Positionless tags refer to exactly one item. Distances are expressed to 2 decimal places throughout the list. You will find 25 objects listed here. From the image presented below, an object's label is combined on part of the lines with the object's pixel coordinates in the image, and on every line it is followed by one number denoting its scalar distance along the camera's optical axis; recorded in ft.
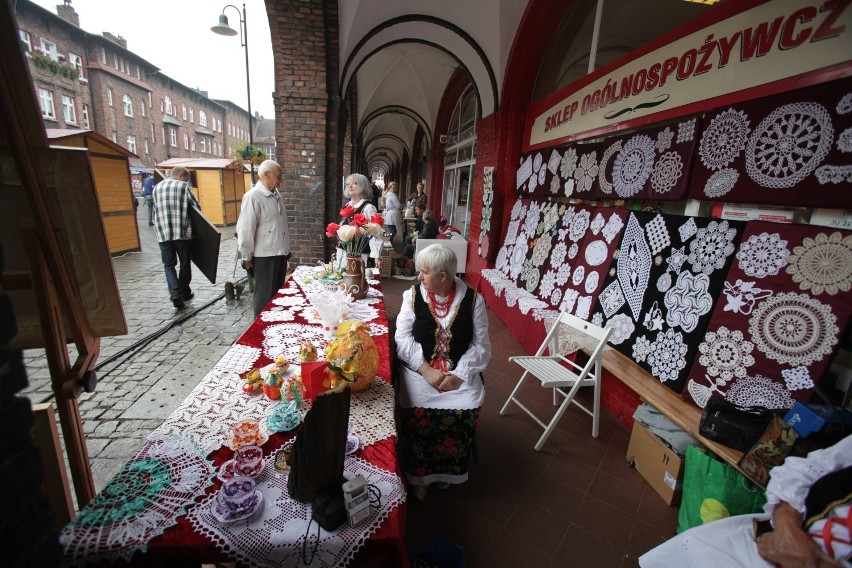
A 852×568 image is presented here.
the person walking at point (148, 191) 43.07
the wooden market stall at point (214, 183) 44.06
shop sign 6.82
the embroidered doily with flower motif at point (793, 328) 6.51
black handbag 6.48
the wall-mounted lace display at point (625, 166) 9.74
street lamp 29.25
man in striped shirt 15.89
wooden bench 6.81
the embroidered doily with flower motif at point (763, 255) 7.32
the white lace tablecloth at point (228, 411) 4.79
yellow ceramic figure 5.56
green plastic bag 6.31
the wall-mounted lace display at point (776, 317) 6.51
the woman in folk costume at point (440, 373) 7.34
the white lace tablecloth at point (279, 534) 3.48
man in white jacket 12.25
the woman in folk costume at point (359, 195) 13.52
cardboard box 7.82
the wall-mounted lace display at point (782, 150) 6.61
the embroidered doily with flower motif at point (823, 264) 6.38
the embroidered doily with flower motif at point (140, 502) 3.31
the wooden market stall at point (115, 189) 23.63
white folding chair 9.20
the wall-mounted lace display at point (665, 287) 8.54
